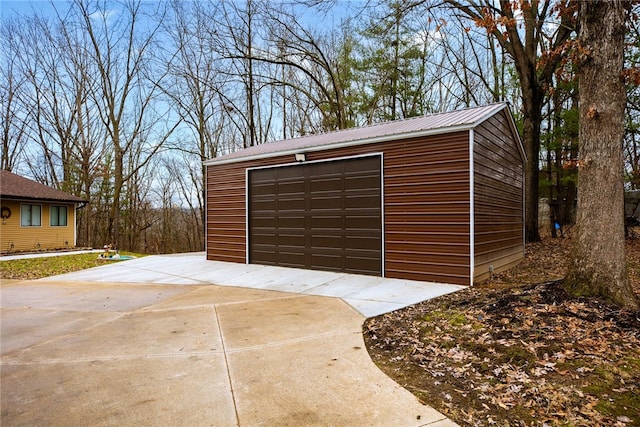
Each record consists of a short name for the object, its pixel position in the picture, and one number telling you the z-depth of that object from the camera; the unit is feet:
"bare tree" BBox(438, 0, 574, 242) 33.81
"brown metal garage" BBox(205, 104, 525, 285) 20.54
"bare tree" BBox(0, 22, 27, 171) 58.70
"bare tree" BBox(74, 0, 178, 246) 60.34
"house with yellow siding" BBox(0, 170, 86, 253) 48.06
